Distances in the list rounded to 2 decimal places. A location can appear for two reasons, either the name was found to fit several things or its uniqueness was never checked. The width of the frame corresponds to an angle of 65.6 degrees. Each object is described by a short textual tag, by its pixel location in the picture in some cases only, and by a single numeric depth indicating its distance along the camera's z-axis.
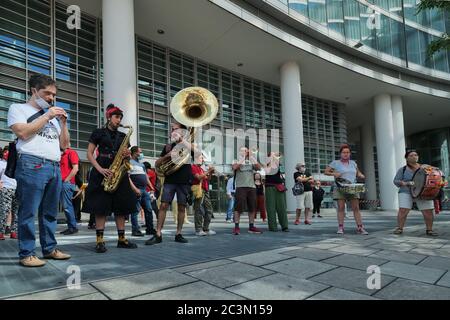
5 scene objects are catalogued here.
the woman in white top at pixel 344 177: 7.20
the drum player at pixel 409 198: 7.09
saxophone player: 4.80
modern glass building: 13.25
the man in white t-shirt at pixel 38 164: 3.74
